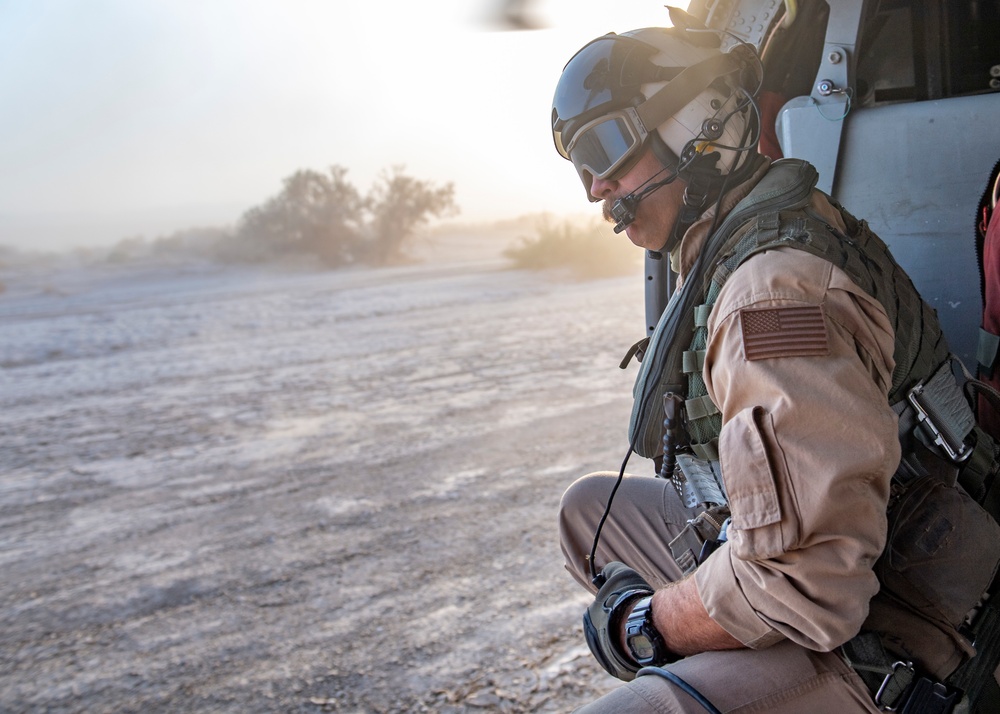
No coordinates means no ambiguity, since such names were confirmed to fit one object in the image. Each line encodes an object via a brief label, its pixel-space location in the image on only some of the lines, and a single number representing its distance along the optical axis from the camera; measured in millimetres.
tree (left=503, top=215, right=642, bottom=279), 14047
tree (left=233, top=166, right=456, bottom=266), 17609
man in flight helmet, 1371
